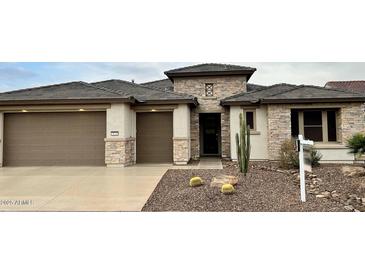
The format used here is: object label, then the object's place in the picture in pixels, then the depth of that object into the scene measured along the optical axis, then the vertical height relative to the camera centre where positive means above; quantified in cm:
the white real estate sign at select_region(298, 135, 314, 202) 611 -52
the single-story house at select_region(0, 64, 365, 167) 1190 +90
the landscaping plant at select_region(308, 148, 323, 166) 1095 -78
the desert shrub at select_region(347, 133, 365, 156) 867 -16
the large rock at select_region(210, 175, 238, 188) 737 -117
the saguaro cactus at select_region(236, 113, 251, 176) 871 -22
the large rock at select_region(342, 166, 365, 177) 891 -114
